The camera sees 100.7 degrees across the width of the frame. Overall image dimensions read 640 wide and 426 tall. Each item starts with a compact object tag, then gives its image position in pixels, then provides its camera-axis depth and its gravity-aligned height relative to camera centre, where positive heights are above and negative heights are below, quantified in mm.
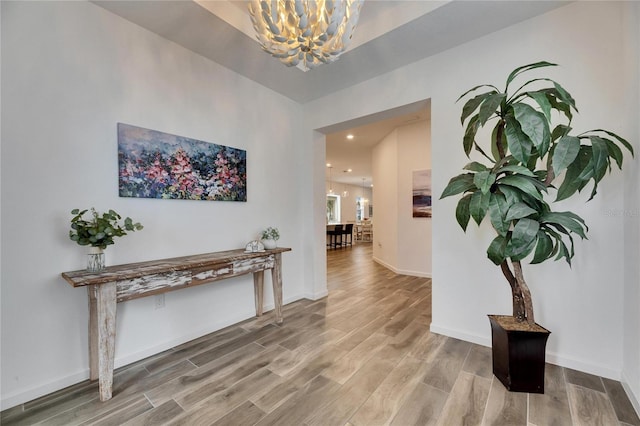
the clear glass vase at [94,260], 1854 -330
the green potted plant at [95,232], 1757 -129
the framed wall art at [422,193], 4930 +306
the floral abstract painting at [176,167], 2166 +417
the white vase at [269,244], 2961 -370
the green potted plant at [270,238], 2963 -305
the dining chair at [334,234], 9407 -853
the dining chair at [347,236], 9836 -1047
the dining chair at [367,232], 11948 -1001
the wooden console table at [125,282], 1707 -524
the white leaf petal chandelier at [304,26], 1532 +1115
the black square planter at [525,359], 1715 -981
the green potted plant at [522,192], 1482 +103
